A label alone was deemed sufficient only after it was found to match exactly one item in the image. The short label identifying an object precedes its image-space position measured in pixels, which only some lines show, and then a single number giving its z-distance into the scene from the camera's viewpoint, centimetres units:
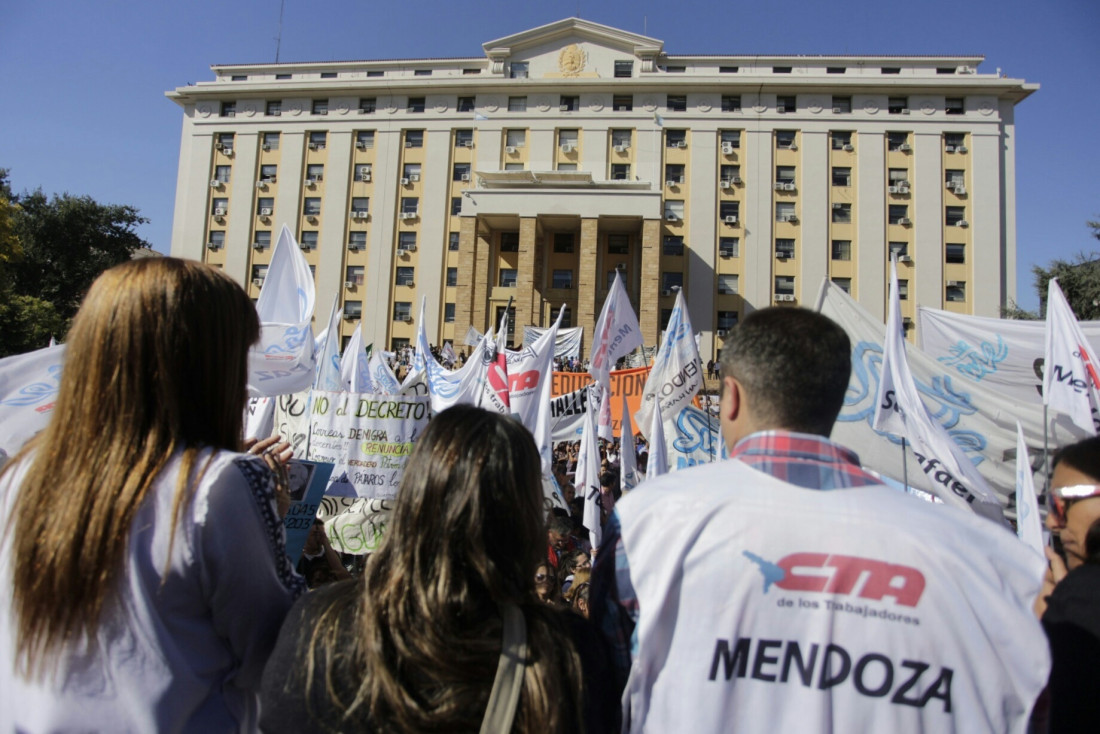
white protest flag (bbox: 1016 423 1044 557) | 404
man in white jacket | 145
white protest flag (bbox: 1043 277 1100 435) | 530
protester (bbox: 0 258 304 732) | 136
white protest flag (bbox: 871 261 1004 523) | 485
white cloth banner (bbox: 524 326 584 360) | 1857
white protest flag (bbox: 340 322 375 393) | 1095
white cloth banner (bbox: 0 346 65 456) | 508
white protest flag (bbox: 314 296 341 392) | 970
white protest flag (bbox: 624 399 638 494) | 882
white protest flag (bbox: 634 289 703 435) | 891
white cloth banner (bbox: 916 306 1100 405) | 662
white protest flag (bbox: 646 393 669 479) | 773
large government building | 4206
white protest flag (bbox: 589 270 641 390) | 1098
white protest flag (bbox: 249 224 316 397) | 668
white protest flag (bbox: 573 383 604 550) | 762
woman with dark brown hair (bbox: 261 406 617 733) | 135
